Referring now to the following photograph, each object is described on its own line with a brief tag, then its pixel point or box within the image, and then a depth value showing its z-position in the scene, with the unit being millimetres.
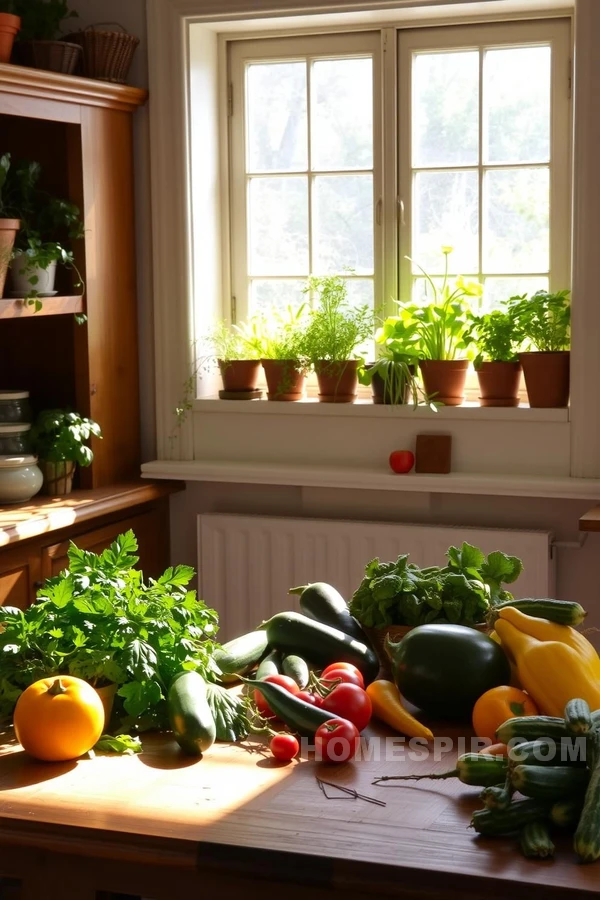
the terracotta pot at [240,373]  4031
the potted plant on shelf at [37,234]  3545
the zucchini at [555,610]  1796
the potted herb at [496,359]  3691
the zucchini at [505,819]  1387
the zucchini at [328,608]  2076
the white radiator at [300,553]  3664
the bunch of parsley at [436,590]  1978
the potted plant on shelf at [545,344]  3656
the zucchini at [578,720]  1444
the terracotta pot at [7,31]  3508
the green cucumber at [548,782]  1395
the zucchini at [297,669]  1886
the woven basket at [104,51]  3826
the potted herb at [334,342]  3895
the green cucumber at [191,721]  1665
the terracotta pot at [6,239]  3414
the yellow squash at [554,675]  1672
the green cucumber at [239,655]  1990
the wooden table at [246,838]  1322
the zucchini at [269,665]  1906
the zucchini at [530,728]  1489
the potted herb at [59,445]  3727
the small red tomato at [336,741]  1657
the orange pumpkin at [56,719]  1618
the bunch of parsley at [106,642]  1741
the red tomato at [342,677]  1847
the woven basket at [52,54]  3754
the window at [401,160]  3820
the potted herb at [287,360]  3955
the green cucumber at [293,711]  1732
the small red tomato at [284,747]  1660
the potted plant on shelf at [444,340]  3779
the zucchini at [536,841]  1341
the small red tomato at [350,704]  1771
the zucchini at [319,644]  1989
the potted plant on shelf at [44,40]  3760
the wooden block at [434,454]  3750
